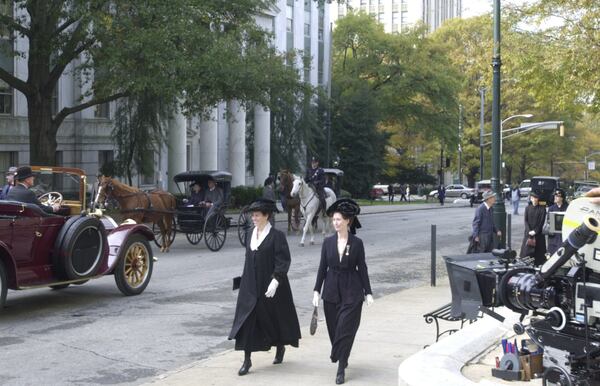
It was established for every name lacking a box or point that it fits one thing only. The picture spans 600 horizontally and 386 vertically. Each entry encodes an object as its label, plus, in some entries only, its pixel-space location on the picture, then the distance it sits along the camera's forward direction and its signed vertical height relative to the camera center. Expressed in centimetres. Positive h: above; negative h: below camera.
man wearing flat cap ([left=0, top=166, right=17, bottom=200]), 1169 -14
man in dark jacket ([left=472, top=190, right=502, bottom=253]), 1427 -91
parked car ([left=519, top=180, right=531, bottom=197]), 7275 -92
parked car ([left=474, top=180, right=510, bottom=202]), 5290 -71
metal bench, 831 -149
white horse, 2344 -62
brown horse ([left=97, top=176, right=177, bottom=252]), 1828 -64
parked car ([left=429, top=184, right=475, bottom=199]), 7038 -131
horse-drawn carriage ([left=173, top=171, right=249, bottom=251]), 2005 -110
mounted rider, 2417 -10
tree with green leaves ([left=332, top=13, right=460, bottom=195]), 5428 +611
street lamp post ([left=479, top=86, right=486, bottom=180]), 5712 +500
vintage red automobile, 1050 -100
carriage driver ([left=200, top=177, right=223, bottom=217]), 2016 -50
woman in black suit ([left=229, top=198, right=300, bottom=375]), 796 -123
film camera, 566 -92
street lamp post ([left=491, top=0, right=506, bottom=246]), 1727 +122
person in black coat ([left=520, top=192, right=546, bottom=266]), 1493 -101
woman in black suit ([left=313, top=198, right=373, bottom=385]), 772 -106
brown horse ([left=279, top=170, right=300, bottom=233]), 2511 -36
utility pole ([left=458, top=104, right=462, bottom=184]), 5862 +238
